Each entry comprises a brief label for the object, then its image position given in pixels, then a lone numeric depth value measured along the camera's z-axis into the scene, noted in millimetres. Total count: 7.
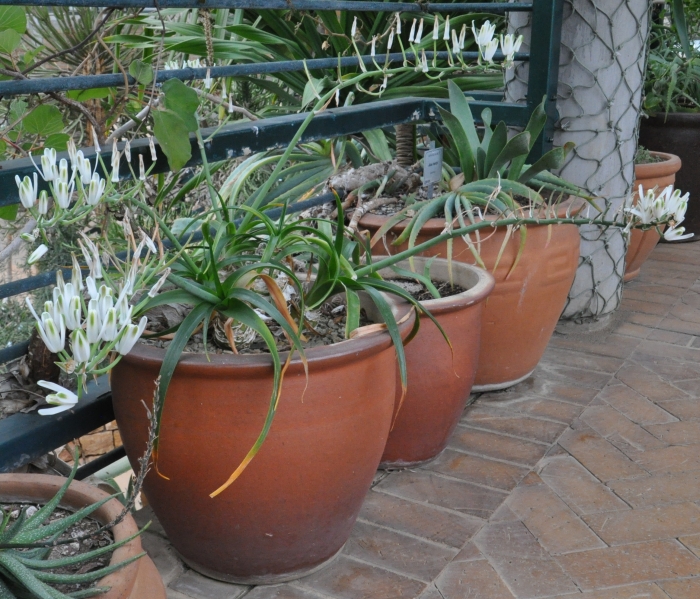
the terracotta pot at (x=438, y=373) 1961
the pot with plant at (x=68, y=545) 1051
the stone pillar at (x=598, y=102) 2793
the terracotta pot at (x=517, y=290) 2295
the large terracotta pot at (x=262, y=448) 1431
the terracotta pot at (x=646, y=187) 3457
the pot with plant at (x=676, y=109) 4113
